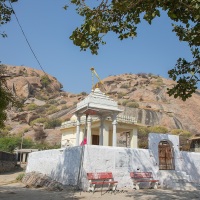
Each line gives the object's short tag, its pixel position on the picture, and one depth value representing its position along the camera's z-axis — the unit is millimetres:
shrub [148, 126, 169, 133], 47572
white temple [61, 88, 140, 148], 16312
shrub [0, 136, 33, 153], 39962
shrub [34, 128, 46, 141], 49044
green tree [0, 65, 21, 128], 9523
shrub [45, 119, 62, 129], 54300
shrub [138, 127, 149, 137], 44875
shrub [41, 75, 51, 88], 89250
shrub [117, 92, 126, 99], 71000
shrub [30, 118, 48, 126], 57738
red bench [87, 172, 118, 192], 11898
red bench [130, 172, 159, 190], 13062
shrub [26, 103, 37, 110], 70625
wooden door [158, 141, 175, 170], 14945
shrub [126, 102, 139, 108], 58312
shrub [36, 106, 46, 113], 69062
